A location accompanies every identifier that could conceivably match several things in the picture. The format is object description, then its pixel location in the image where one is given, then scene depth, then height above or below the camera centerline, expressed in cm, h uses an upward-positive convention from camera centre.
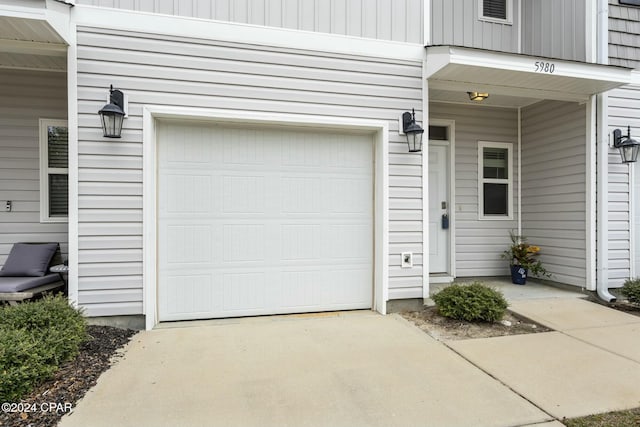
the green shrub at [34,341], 229 -92
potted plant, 544 -73
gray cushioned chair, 374 -68
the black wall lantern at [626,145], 471 +87
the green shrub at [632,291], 442 -93
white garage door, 395 -10
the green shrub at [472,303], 380 -94
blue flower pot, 544 -91
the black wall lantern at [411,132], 417 +90
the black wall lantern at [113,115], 347 +90
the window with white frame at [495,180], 578 +52
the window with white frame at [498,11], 561 +308
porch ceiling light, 507 +162
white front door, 559 +9
